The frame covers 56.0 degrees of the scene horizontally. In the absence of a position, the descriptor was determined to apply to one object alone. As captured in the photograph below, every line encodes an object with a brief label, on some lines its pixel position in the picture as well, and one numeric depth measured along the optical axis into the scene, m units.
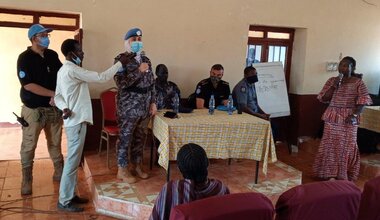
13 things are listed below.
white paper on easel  5.05
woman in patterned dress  3.80
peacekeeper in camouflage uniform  3.19
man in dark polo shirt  3.17
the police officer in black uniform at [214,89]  4.31
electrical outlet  5.64
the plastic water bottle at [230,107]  3.59
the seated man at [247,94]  4.19
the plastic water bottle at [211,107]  3.57
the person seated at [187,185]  1.66
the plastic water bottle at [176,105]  3.51
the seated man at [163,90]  3.95
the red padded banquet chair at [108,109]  4.05
